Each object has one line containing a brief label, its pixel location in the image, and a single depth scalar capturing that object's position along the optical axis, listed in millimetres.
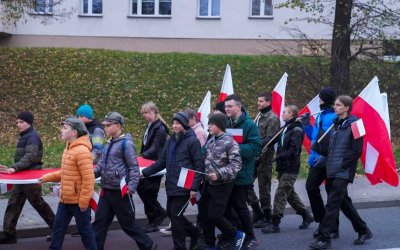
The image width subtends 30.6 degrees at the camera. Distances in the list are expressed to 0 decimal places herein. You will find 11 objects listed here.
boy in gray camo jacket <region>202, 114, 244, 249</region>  8094
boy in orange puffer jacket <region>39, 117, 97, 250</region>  7613
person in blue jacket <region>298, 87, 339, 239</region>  9219
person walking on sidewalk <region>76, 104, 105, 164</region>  9141
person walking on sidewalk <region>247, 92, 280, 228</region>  9766
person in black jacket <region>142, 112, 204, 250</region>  8133
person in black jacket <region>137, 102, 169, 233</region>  9672
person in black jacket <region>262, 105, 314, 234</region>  9586
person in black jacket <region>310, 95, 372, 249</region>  8633
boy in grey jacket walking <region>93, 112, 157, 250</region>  7980
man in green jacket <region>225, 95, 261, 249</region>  8516
